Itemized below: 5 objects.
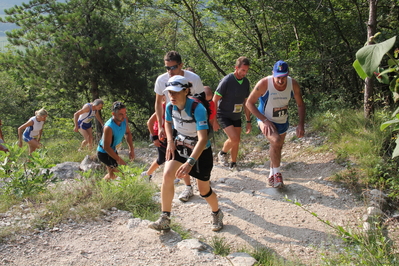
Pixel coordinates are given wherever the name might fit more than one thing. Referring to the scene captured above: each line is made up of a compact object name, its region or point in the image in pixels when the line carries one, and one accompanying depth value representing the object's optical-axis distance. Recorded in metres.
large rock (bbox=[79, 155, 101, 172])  7.02
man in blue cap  4.90
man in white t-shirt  4.42
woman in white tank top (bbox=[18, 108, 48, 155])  8.71
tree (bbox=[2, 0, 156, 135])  11.12
